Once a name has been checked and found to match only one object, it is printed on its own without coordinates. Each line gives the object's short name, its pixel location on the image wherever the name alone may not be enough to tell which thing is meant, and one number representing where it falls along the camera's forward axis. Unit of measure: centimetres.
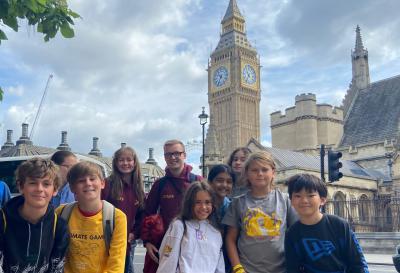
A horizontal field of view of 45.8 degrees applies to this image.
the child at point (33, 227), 336
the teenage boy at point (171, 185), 468
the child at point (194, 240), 391
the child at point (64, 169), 505
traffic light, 1399
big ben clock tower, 8250
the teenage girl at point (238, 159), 514
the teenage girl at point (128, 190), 473
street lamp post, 2198
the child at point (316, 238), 354
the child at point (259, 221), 390
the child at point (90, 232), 369
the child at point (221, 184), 441
